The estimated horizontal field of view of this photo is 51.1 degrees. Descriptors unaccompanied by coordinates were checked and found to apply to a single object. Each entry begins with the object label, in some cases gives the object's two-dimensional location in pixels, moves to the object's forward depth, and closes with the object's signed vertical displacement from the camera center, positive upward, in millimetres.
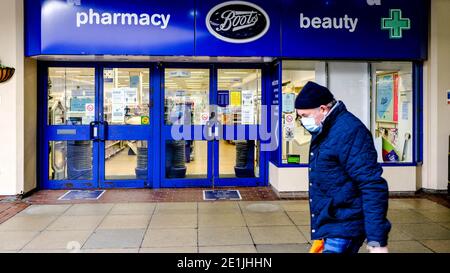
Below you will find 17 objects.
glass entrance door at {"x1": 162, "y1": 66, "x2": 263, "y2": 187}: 9242 +210
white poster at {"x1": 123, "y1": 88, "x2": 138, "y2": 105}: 9164 +721
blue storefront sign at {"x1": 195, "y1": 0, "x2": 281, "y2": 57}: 8328 +1837
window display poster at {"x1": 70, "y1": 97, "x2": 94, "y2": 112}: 9148 +547
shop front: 8234 +923
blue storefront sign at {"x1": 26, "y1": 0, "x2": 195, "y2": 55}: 8102 +1829
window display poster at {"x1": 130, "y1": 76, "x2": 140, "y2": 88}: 9195 +967
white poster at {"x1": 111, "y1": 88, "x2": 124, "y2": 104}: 9172 +703
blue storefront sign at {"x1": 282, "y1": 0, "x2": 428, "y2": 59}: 8328 +1835
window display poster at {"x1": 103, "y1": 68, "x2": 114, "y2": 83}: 9164 +1113
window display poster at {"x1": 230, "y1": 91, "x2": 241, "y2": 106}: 9320 +666
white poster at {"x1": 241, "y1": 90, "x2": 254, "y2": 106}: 9336 +667
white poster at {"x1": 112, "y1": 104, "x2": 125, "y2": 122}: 9172 +409
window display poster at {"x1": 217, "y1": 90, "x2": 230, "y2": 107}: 9289 +665
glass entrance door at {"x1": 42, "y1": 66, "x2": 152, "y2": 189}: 9094 +156
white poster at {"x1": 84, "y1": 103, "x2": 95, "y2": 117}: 9141 +449
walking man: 2764 -298
